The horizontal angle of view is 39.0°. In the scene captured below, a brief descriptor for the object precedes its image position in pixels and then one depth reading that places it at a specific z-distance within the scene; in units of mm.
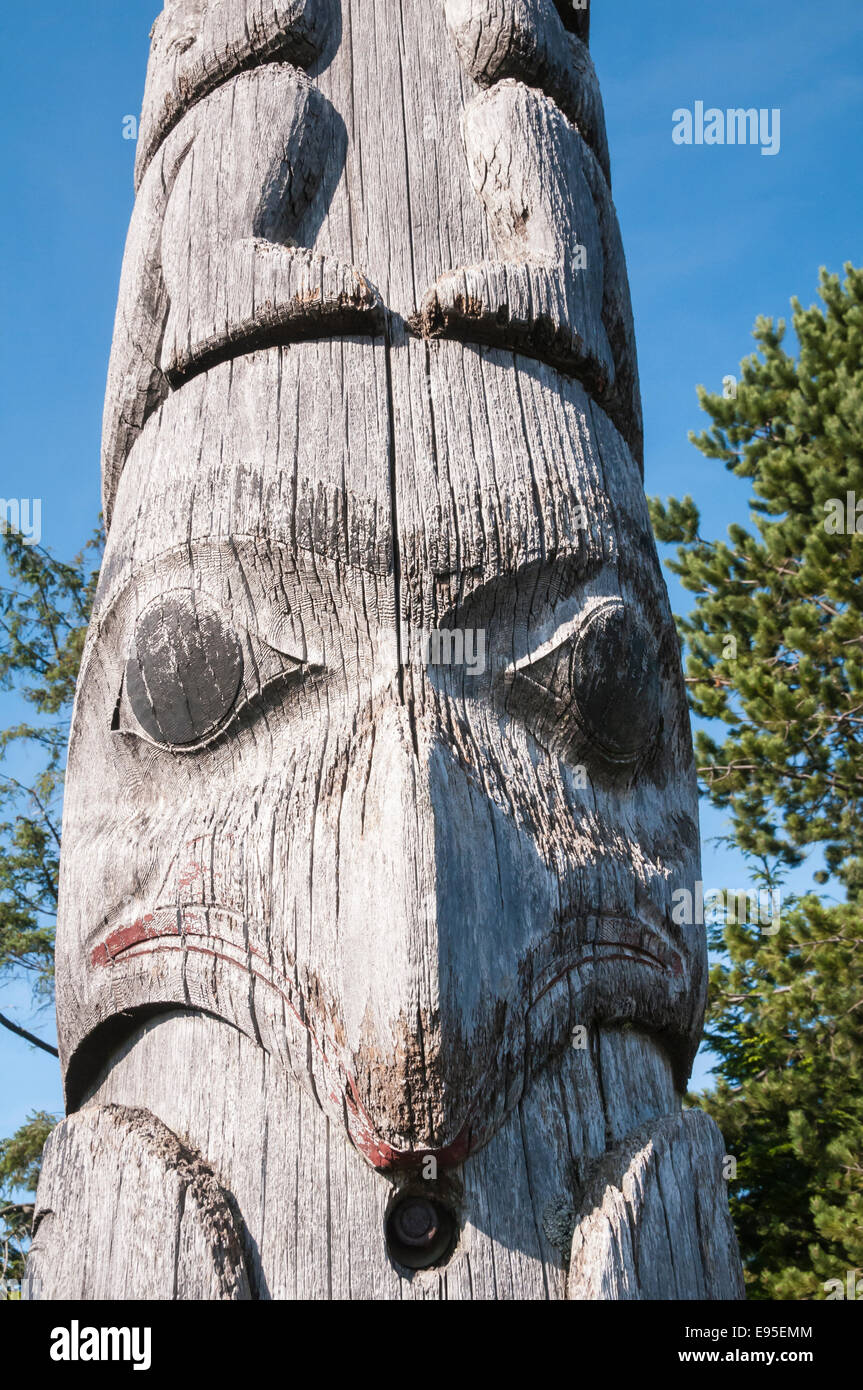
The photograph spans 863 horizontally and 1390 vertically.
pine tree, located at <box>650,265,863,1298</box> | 8961
